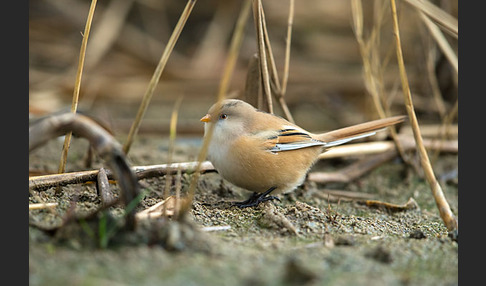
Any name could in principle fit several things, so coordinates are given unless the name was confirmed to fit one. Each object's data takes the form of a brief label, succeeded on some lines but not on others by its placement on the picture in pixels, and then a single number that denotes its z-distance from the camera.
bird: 6.92
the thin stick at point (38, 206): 5.27
